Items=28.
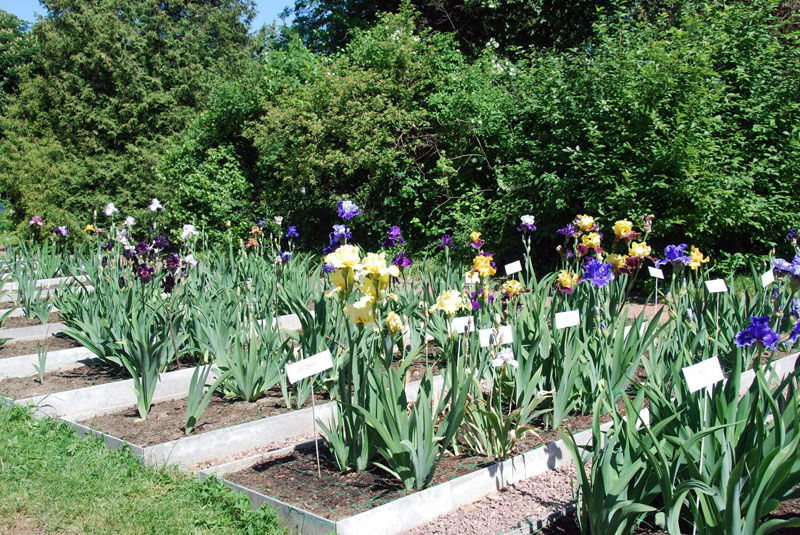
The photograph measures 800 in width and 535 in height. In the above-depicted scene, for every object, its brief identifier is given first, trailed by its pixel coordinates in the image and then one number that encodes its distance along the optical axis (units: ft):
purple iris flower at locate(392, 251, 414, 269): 14.19
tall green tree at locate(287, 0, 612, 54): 41.39
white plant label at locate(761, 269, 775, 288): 11.40
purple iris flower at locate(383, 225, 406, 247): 16.04
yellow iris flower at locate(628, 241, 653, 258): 13.35
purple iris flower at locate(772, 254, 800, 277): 8.44
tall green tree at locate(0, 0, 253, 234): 51.44
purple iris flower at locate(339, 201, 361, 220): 14.19
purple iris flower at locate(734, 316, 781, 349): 6.91
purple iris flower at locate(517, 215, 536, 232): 15.40
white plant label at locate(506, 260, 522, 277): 12.56
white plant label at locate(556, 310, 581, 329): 10.09
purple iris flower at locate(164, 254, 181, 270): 16.50
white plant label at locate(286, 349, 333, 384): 8.96
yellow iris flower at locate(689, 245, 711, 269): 14.48
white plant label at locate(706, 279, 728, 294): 11.80
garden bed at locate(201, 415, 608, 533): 8.18
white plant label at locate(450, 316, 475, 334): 9.91
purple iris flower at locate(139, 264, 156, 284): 15.30
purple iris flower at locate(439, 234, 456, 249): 16.66
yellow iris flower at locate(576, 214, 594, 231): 14.25
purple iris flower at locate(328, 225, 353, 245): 13.23
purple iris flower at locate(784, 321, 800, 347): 7.38
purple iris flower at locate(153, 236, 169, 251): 18.65
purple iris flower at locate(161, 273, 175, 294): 14.66
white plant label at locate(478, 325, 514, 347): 9.38
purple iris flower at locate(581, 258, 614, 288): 11.60
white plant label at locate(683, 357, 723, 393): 6.68
